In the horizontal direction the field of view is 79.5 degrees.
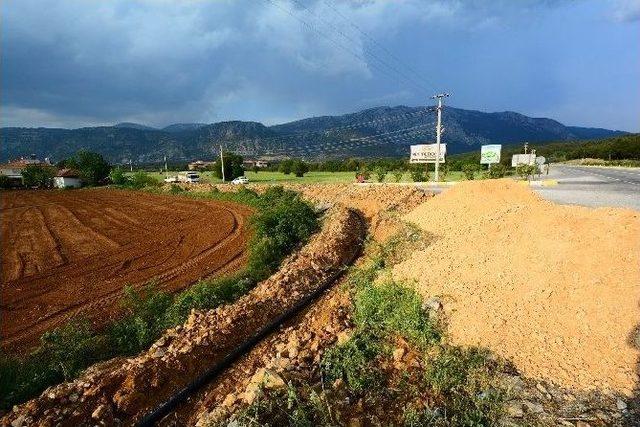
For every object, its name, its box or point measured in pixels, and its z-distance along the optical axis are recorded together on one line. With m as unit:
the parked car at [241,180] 54.20
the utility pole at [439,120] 37.44
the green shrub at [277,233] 13.25
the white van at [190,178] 59.31
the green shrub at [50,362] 6.93
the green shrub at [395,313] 7.13
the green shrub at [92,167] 69.75
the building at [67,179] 70.75
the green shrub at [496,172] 45.97
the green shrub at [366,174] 52.98
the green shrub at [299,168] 73.69
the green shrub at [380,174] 43.94
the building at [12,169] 88.25
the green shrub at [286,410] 4.96
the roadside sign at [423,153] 48.07
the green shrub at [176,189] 42.83
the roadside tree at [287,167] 78.56
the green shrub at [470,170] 44.32
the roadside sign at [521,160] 46.67
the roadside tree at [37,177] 68.56
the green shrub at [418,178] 43.62
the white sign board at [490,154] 49.84
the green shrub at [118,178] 58.92
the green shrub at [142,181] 52.35
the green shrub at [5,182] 65.71
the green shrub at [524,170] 40.62
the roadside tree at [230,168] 64.94
